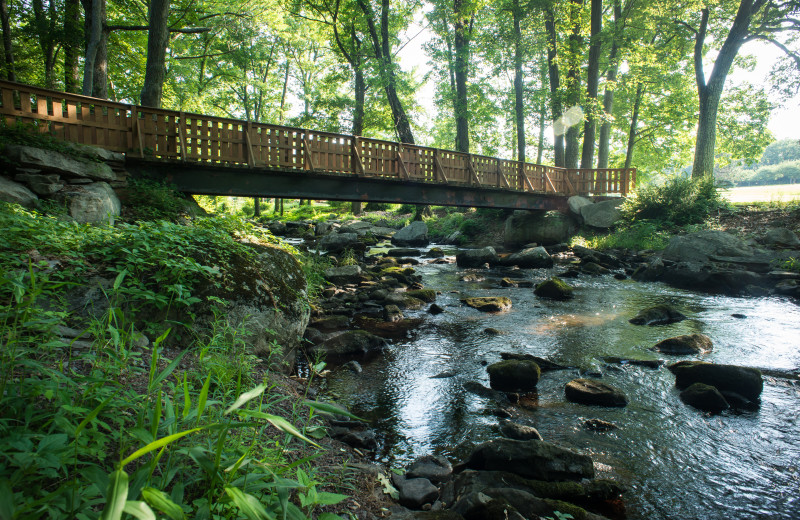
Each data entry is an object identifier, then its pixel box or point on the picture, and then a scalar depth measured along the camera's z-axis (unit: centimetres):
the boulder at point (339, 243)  1706
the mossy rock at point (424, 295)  975
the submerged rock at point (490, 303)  901
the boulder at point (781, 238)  1267
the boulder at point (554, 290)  1011
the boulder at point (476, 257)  1522
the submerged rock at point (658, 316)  790
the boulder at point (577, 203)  2006
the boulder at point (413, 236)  2133
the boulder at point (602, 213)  1889
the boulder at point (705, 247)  1241
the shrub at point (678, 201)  1681
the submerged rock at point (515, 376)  511
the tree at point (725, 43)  1756
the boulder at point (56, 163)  710
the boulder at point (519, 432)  388
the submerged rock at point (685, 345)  623
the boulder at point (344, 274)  1105
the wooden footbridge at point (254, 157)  866
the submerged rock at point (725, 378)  475
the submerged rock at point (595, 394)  469
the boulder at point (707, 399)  454
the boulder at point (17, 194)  625
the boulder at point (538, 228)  1983
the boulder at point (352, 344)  611
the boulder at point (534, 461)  327
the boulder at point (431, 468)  331
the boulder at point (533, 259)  1477
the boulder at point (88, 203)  712
